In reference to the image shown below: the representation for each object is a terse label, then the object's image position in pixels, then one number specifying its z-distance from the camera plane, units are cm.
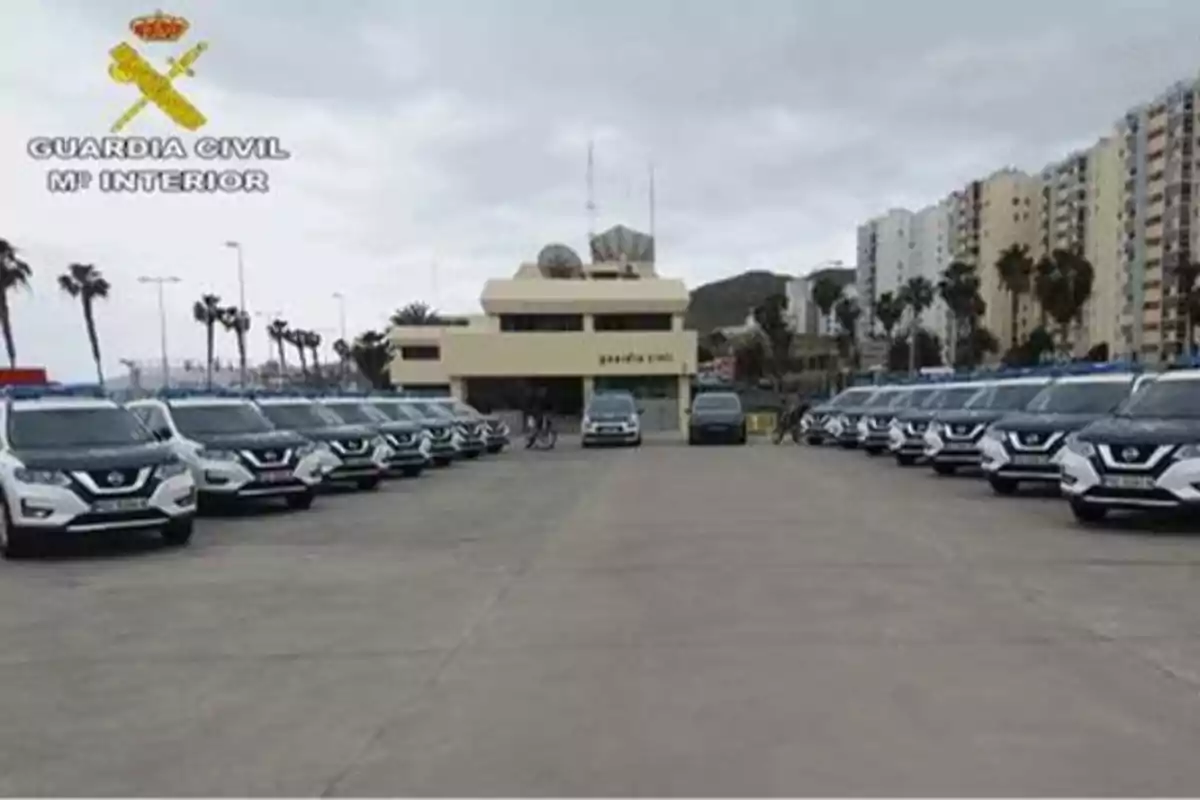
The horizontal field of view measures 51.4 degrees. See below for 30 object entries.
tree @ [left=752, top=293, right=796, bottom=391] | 11775
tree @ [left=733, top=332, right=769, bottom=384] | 12506
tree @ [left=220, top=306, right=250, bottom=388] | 7956
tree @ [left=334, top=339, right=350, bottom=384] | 12566
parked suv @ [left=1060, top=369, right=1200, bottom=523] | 1382
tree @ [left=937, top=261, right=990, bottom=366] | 10550
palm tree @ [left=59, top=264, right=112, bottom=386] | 7681
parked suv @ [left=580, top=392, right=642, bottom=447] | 4203
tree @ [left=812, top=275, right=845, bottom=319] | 12381
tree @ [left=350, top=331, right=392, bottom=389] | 12331
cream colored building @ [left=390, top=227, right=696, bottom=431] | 6353
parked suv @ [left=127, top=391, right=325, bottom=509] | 1805
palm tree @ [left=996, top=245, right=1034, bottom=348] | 9825
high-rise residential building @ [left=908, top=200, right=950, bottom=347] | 16238
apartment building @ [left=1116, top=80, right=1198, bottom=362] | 11862
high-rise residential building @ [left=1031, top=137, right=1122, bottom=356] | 13500
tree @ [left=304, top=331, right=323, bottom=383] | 12838
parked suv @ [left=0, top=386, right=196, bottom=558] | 1358
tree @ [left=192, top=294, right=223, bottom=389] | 9656
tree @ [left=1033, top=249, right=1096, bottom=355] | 8969
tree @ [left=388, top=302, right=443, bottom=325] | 12719
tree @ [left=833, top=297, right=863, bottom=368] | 12216
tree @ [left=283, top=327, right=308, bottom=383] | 12385
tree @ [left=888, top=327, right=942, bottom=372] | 11985
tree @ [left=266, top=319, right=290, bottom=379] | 11494
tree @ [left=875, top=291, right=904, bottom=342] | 11994
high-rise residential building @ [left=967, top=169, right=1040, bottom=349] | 15175
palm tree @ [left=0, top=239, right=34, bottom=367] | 6419
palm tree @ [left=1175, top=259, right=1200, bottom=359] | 8688
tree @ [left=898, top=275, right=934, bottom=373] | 11619
